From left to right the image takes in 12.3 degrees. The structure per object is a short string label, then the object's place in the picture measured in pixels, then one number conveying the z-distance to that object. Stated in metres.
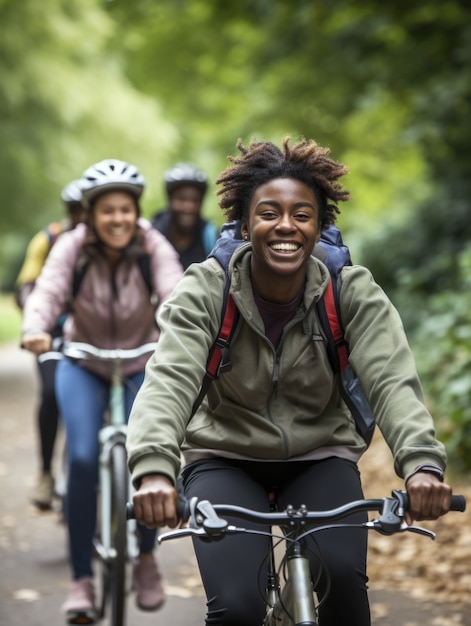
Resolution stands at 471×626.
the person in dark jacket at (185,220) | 15.85
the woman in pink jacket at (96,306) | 10.98
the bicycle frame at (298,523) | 5.54
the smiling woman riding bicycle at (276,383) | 6.13
